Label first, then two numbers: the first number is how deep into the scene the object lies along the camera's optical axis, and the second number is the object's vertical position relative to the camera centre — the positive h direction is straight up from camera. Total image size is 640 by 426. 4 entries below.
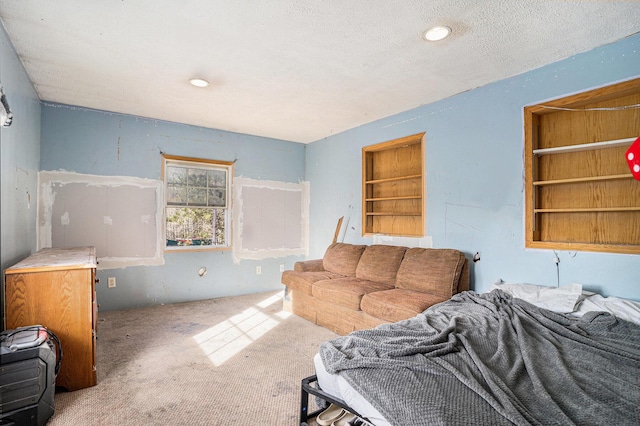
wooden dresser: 2.18 -0.60
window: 4.73 +0.20
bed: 1.26 -0.70
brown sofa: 3.06 -0.73
